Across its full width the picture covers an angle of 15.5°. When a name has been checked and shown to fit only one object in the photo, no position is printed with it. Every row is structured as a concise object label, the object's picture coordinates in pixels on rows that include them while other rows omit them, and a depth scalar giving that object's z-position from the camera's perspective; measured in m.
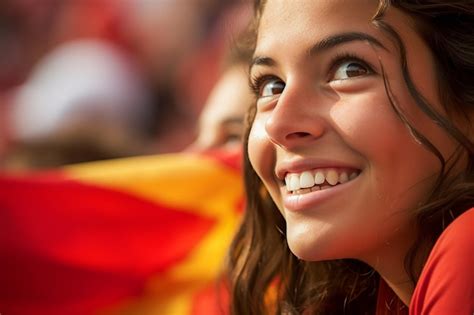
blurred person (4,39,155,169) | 5.52
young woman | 2.25
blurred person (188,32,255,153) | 4.36
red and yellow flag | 3.96
